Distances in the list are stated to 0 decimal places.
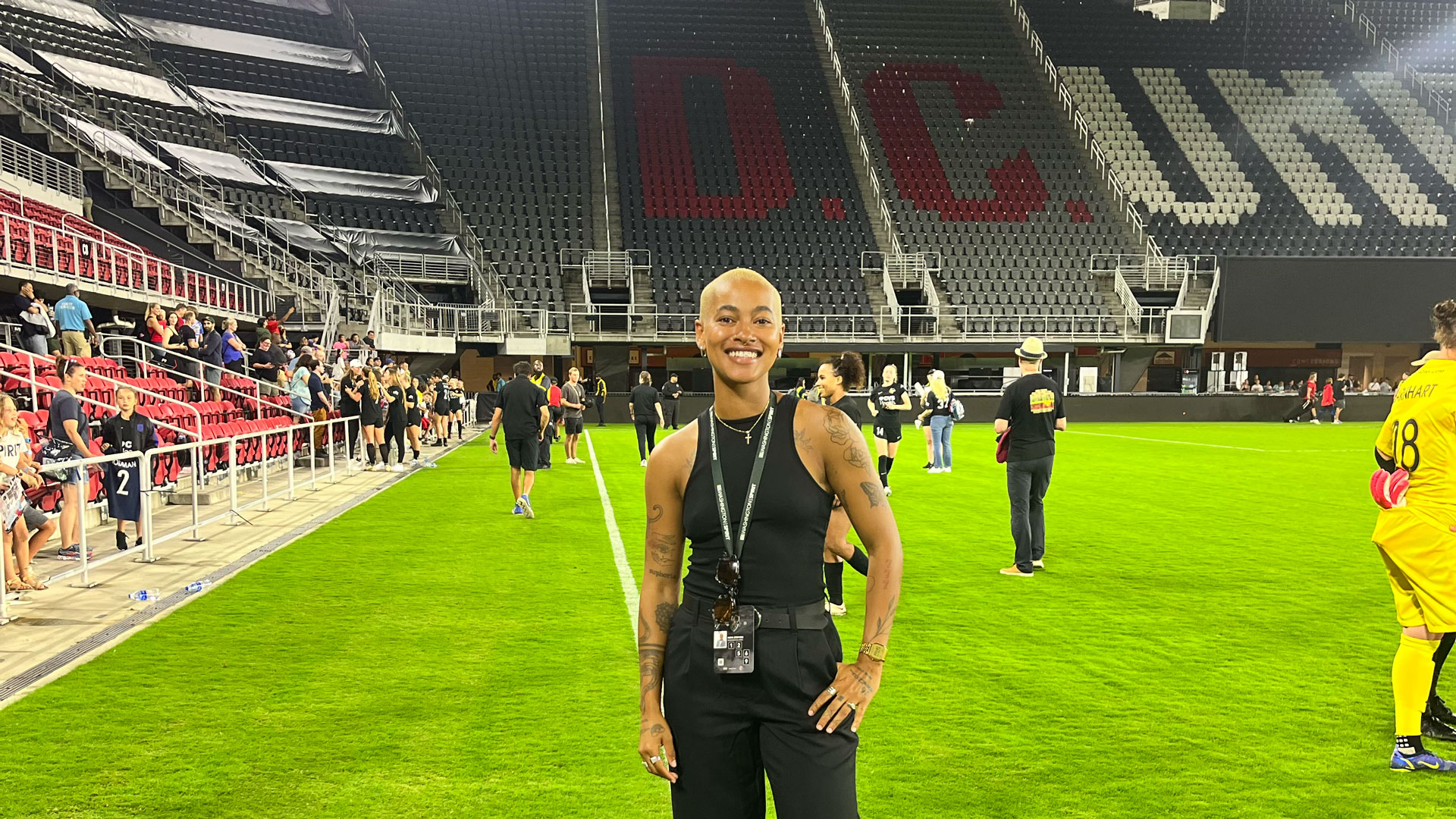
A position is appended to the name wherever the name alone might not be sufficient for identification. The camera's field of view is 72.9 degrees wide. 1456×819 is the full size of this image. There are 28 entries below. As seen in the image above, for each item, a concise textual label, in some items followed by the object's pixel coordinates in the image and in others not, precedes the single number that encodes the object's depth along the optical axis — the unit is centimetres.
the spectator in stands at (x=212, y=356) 1689
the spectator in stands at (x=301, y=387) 1714
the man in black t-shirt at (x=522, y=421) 1186
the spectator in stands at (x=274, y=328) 1941
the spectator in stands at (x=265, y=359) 1808
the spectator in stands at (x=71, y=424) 877
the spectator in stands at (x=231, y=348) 1805
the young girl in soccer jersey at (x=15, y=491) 731
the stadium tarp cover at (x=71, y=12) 2991
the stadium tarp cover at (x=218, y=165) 2880
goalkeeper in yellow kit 414
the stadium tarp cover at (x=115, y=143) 2527
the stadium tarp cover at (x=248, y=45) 3400
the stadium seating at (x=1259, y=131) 3675
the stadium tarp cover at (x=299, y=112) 3331
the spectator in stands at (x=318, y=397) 1672
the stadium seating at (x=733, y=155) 3500
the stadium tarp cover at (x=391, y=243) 3103
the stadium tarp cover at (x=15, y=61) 2509
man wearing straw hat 830
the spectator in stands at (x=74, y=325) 1418
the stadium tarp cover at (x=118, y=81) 2817
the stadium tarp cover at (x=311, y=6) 3900
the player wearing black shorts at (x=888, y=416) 1351
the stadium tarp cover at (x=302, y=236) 2884
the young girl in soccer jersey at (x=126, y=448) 903
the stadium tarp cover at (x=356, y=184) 3219
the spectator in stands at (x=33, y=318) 1439
